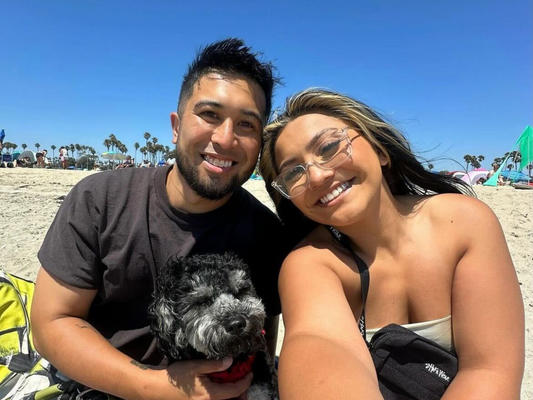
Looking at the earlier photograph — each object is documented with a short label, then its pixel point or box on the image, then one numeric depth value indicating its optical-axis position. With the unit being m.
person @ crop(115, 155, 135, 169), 38.17
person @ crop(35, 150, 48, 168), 38.44
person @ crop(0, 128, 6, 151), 30.99
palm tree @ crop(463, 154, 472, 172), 72.98
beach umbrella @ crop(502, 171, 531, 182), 29.80
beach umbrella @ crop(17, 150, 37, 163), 35.00
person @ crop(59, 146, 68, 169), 34.06
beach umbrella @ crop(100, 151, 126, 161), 51.43
